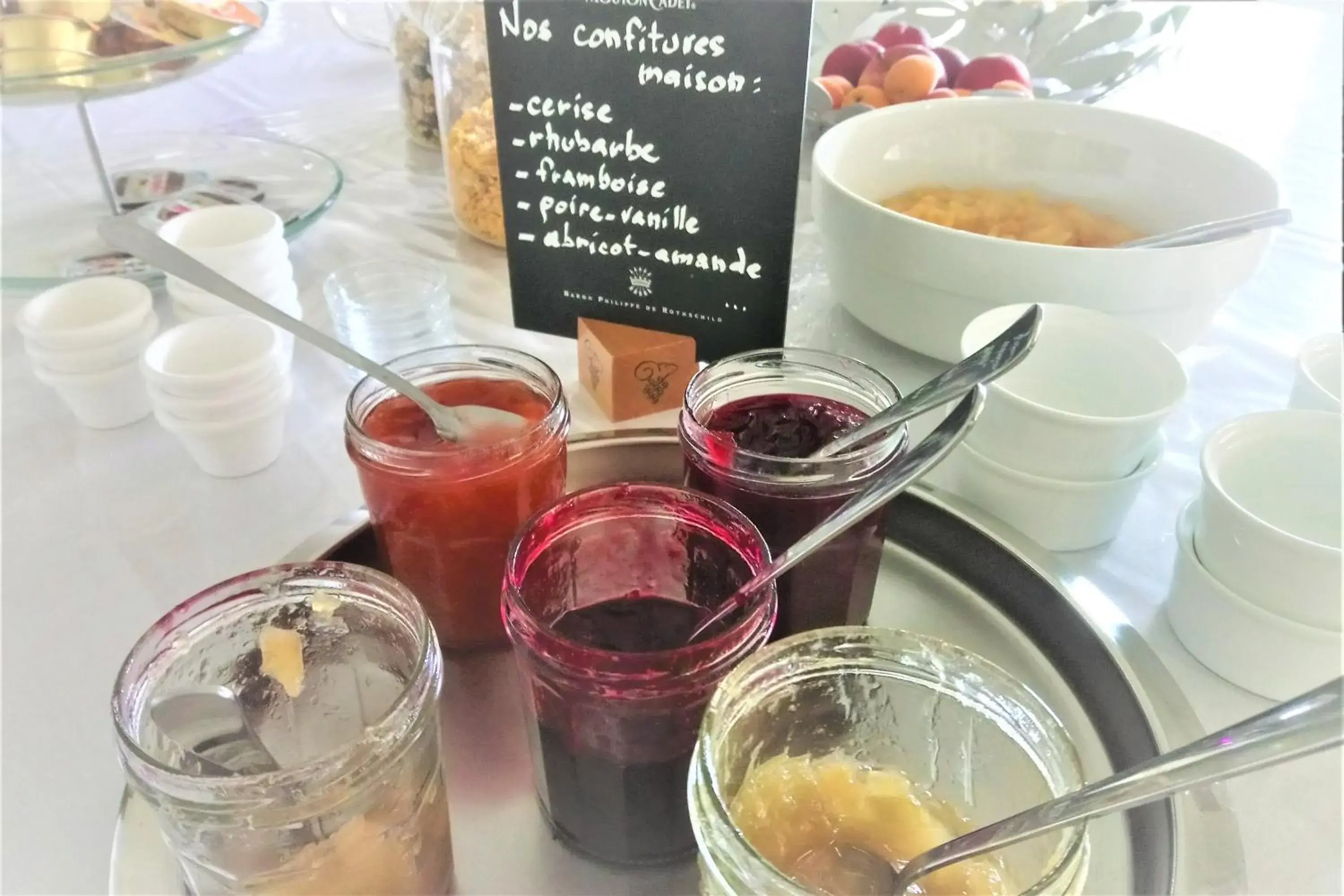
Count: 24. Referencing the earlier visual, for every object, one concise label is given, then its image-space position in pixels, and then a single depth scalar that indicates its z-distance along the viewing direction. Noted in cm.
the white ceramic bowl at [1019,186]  78
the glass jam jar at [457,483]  59
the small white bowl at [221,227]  94
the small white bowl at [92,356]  81
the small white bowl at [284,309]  86
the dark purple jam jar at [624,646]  47
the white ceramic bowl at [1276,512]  56
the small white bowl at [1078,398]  65
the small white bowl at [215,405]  75
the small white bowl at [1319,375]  73
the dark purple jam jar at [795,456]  57
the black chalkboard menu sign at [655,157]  67
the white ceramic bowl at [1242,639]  58
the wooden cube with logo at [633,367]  81
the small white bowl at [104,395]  82
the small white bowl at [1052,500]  69
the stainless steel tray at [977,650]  52
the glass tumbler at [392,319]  95
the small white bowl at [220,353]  76
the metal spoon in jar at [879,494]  50
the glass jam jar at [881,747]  45
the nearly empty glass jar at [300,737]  42
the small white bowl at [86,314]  80
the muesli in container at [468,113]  105
